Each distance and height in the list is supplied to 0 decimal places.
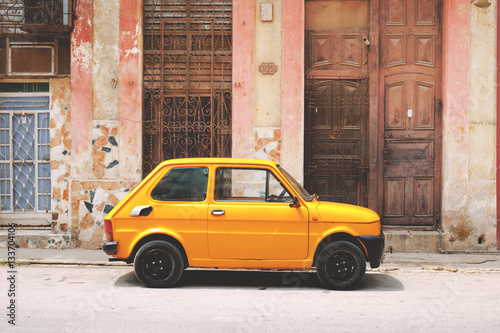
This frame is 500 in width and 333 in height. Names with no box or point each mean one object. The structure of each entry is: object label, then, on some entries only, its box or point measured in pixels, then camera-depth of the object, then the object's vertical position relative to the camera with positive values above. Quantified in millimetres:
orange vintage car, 7469 -905
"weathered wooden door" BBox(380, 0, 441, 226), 11133 +1233
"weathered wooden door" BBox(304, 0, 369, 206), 11234 +906
